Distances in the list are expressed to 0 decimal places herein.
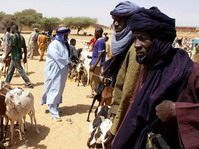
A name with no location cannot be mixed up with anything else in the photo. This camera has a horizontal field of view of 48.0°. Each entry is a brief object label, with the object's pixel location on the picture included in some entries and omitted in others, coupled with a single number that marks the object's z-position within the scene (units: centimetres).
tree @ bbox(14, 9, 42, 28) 4859
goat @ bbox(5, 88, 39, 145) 398
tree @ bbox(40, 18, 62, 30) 5064
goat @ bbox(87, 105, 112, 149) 345
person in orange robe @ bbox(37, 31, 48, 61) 1464
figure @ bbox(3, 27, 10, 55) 1191
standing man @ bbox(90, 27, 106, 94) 616
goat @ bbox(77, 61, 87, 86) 902
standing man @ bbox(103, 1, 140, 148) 196
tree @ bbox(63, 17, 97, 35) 5606
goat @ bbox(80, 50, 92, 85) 875
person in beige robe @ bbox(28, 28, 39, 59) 1484
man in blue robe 547
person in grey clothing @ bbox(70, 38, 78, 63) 762
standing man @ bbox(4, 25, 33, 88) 750
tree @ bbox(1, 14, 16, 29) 3628
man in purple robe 138
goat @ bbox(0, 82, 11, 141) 412
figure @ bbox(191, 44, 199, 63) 1248
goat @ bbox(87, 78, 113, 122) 508
